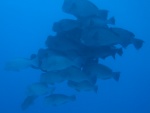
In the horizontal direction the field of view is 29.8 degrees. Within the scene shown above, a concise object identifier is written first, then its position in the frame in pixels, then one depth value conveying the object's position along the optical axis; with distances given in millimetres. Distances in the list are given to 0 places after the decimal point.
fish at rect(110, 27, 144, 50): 3738
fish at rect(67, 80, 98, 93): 4016
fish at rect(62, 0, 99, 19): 3680
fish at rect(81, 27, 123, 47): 3432
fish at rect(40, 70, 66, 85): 3781
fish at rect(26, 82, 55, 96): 4102
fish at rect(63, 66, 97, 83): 3705
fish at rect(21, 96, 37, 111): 4348
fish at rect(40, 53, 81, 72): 3516
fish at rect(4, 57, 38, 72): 3794
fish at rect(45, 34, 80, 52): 3637
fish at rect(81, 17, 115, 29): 3586
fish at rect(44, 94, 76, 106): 4430
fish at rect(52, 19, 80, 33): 3596
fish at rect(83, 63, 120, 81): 3820
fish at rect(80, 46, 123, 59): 3689
